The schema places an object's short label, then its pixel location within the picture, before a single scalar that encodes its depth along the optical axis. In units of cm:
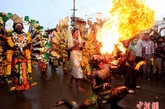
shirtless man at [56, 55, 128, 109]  300
